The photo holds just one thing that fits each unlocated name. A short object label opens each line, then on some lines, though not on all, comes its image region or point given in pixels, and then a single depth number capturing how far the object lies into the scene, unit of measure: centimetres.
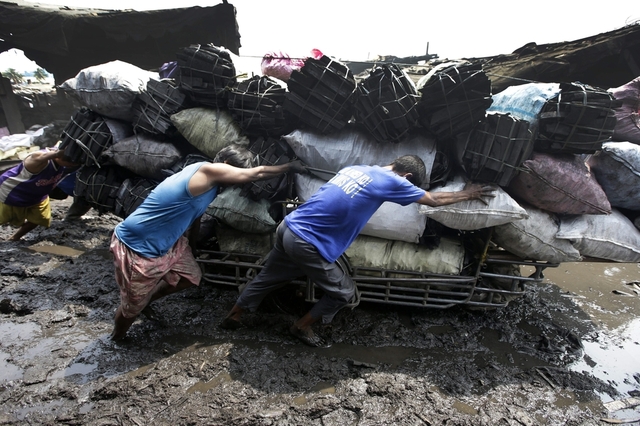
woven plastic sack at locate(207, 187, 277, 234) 301
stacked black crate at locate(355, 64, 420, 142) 268
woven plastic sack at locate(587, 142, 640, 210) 277
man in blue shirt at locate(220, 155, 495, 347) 249
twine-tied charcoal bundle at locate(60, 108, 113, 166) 352
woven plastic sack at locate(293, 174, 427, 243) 281
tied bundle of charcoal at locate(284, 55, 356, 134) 278
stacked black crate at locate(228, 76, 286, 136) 303
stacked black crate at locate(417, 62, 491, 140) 260
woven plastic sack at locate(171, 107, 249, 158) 317
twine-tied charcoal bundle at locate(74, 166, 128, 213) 362
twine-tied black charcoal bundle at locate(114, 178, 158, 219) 343
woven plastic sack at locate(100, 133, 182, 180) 338
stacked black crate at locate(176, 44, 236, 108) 313
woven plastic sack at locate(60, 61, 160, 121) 339
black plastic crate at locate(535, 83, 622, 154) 251
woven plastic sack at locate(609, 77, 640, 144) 300
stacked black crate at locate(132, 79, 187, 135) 330
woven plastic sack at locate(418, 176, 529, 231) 258
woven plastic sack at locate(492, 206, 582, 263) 272
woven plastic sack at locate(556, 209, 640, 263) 274
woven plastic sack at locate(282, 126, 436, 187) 291
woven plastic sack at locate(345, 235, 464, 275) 285
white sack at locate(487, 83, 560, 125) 271
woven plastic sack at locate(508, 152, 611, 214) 264
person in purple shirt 419
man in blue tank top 260
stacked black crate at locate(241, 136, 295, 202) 300
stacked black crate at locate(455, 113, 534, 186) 258
